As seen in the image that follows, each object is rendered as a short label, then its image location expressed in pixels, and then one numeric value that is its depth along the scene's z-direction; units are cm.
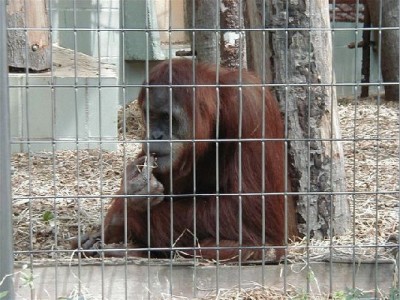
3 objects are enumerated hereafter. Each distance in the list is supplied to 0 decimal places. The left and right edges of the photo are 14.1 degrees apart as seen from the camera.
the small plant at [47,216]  805
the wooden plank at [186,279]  621
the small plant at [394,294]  607
